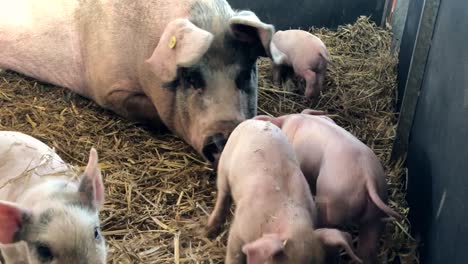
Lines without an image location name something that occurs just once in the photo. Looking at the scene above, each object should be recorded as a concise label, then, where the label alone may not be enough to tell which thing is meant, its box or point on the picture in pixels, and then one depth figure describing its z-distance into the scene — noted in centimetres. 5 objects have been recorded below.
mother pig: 314
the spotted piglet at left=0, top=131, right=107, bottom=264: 201
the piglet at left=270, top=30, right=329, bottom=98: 395
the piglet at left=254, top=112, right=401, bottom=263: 242
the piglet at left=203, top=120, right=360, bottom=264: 203
